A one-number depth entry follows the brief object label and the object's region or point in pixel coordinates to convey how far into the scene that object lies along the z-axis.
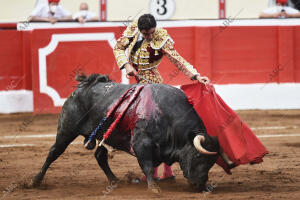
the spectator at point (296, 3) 26.41
